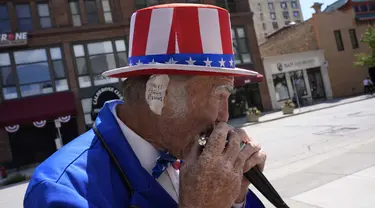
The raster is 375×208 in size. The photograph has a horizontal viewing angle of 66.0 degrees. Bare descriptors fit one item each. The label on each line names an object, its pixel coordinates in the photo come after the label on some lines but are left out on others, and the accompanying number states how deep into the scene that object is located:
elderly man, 1.09
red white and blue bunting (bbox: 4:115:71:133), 17.74
